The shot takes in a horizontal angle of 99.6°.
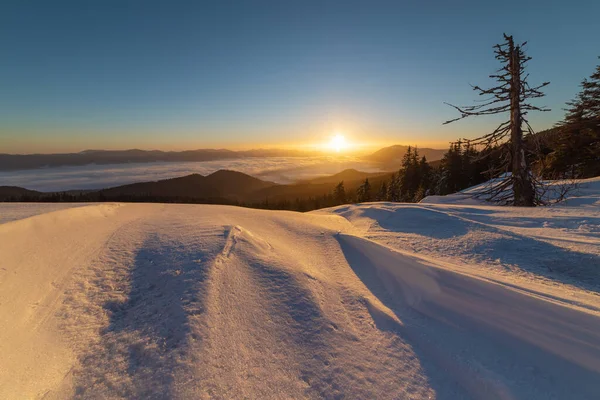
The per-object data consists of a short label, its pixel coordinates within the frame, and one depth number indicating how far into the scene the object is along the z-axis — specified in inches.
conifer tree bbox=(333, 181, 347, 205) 2481.5
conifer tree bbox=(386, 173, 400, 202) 2018.5
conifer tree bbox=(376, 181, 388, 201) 2235.0
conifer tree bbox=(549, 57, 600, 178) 825.5
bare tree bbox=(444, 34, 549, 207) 335.0
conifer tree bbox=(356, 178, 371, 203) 2304.6
